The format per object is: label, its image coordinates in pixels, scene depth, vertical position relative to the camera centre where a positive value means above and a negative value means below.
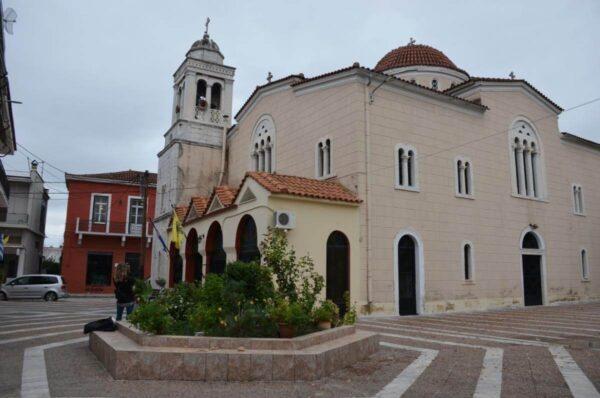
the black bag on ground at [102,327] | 8.13 -0.95
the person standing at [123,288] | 10.54 -0.36
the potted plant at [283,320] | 6.88 -0.68
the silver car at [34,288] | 23.50 -0.86
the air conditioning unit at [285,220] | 12.66 +1.47
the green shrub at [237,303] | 6.82 -0.46
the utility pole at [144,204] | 21.35 +3.23
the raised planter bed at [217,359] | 5.89 -1.08
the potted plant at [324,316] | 7.72 -0.68
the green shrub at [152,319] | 6.50 -0.64
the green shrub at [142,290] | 7.07 -0.28
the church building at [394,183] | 14.12 +3.45
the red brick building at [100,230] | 30.06 +2.69
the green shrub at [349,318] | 8.34 -0.76
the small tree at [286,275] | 8.12 -0.02
